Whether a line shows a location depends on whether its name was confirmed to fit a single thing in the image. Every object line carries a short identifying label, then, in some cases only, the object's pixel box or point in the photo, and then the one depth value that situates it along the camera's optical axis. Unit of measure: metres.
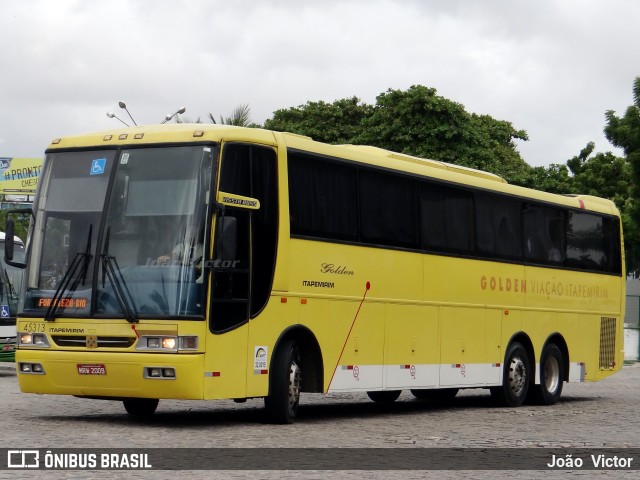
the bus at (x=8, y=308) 29.22
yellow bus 15.13
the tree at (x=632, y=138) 43.65
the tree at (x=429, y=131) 55.31
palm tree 51.71
